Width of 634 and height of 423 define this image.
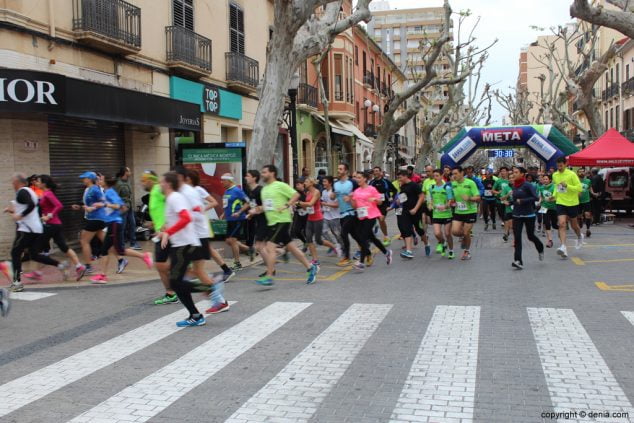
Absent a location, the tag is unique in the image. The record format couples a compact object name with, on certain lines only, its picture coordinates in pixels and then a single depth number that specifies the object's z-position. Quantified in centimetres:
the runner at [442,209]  1255
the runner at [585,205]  1573
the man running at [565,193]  1250
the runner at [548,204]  1345
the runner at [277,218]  934
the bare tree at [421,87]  2363
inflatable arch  2028
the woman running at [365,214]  1126
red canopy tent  2095
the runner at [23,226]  923
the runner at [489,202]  1924
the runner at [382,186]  1520
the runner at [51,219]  977
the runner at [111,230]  994
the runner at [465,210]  1213
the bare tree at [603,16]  1360
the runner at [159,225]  754
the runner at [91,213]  1005
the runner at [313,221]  1197
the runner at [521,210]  1081
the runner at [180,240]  670
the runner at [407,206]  1257
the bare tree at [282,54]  1250
